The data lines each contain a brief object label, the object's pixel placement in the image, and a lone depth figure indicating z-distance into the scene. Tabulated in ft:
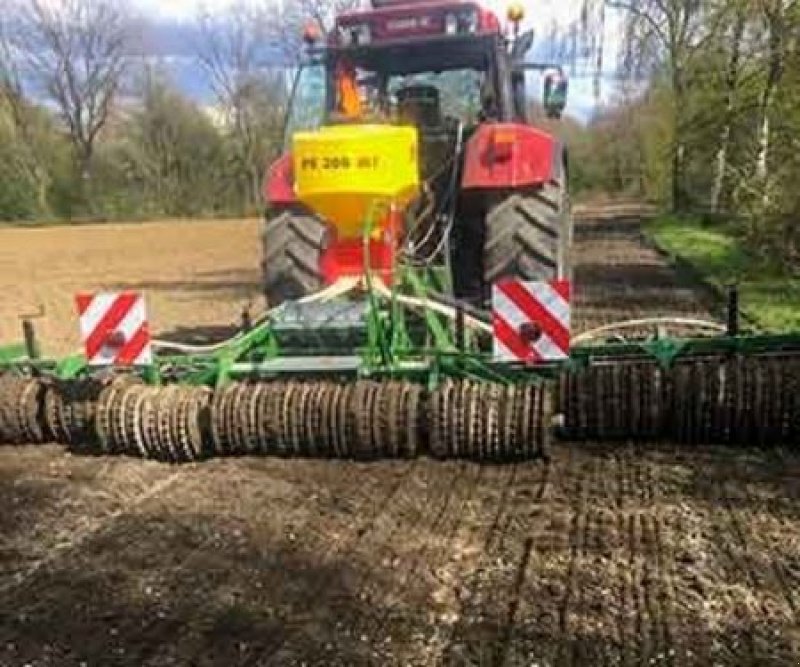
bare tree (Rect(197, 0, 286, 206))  173.58
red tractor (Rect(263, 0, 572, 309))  22.15
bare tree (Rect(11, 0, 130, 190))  184.55
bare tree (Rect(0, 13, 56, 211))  170.71
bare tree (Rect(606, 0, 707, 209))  75.31
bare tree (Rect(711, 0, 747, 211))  61.36
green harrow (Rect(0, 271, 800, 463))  17.70
